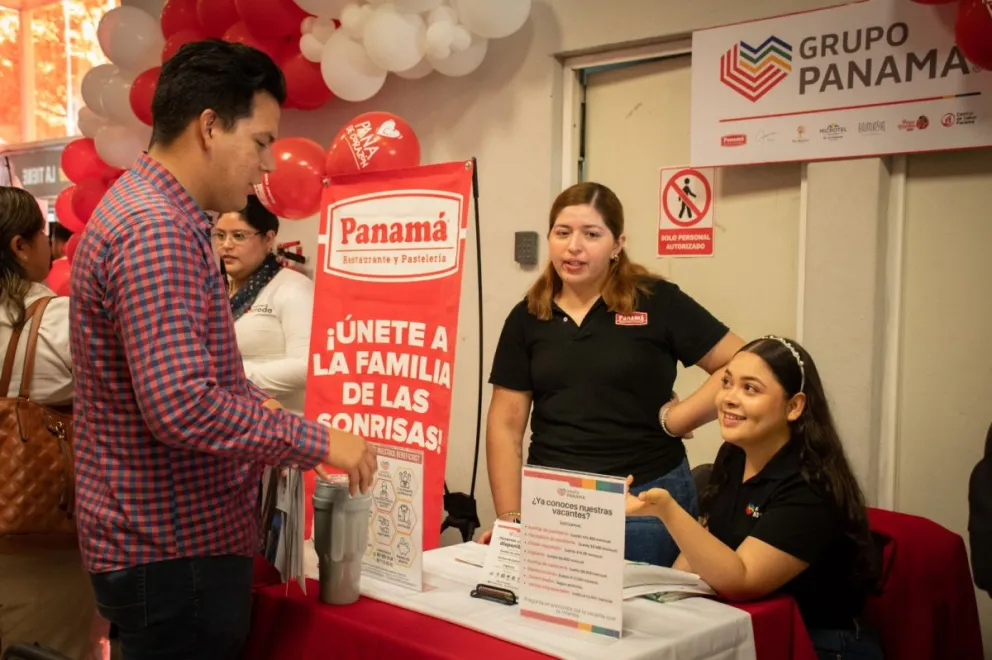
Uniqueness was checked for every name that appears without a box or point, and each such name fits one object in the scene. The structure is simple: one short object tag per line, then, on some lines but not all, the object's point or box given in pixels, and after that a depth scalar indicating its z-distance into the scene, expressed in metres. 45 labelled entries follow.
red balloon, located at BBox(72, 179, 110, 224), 4.27
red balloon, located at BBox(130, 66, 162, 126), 3.71
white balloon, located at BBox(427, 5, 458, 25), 3.17
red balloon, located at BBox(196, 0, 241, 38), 3.69
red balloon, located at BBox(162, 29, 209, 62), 3.80
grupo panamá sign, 2.58
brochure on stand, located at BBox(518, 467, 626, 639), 1.31
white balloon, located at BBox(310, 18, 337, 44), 3.41
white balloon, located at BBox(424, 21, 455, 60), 3.13
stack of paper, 1.51
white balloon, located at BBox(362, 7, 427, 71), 3.12
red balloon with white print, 3.00
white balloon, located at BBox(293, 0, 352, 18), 3.28
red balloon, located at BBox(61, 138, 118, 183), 4.41
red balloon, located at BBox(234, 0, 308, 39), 3.41
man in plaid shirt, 1.20
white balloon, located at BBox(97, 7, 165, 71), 4.11
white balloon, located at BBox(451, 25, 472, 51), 3.18
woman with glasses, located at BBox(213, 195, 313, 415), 2.68
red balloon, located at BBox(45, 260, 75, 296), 4.28
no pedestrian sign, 3.19
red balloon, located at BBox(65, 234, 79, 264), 4.01
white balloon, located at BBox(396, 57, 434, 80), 3.48
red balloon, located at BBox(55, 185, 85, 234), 4.55
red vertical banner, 1.85
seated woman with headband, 1.62
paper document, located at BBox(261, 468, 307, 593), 1.46
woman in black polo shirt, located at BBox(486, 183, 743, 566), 2.04
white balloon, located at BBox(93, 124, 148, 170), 4.07
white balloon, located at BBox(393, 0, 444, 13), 3.10
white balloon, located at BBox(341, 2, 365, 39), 3.23
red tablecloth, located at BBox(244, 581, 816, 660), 1.31
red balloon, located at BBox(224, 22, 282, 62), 3.59
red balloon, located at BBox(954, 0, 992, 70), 2.24
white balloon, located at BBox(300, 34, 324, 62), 3.43
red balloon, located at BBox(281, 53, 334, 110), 3.57
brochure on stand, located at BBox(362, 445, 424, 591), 1.51
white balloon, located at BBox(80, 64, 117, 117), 4.25
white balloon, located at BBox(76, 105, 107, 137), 4.40
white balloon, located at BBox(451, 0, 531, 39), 3.11
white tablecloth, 1.29
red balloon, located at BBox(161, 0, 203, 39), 3.90
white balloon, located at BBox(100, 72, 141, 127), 4.11
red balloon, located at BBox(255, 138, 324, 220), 3.26
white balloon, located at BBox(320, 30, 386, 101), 3.31
